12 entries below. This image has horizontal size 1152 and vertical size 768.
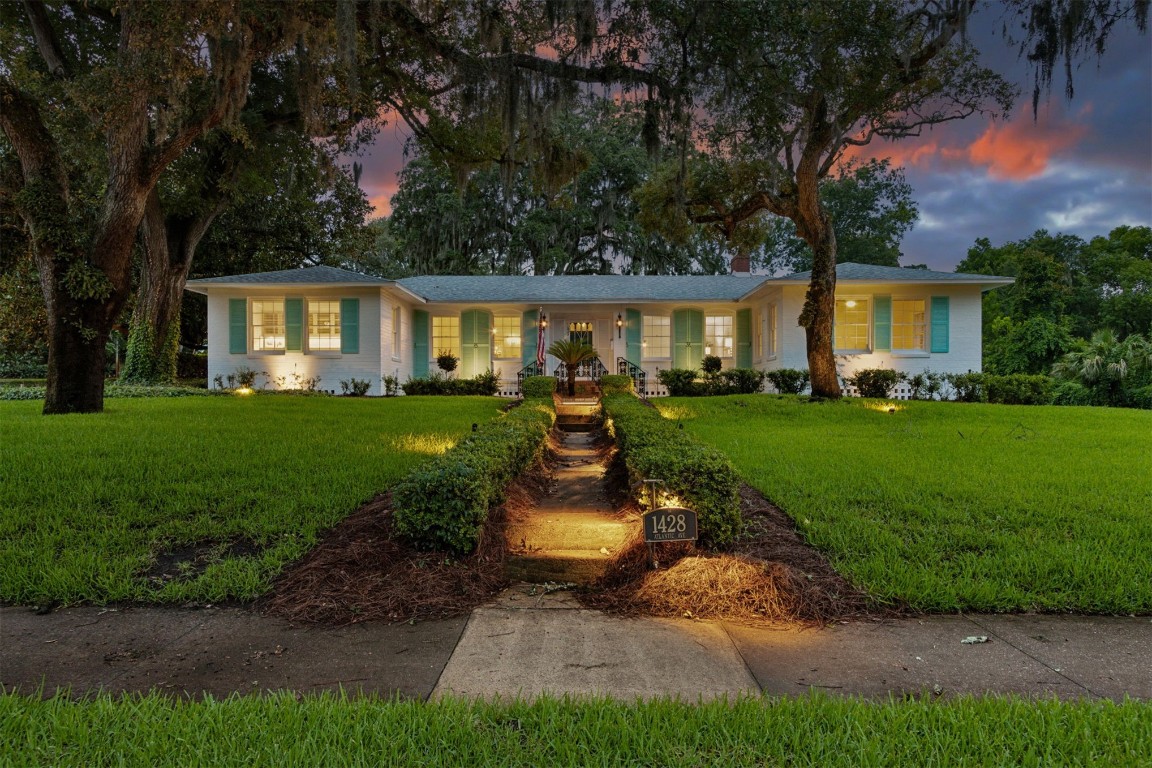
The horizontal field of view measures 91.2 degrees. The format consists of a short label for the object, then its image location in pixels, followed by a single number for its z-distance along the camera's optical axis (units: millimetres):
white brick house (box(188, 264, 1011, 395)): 15016
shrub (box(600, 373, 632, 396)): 11281
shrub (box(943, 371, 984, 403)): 13820
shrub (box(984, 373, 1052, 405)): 13344
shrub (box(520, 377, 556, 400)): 11086
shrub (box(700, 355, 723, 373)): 16172
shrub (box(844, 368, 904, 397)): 14133
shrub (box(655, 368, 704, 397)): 15000
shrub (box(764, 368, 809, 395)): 14297
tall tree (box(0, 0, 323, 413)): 7051
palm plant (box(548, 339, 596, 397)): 12883
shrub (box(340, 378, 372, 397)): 14891
